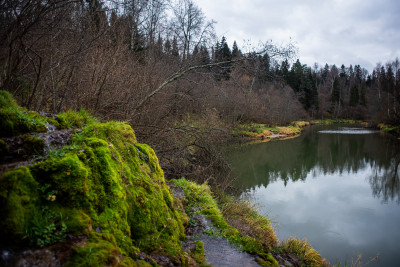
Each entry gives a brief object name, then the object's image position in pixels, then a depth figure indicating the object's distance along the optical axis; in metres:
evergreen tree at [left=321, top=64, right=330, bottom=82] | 87.88
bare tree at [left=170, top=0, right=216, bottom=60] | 9.73
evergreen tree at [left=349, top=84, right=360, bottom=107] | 62.91
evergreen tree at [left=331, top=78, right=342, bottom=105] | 63.37
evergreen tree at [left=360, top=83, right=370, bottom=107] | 63.59
